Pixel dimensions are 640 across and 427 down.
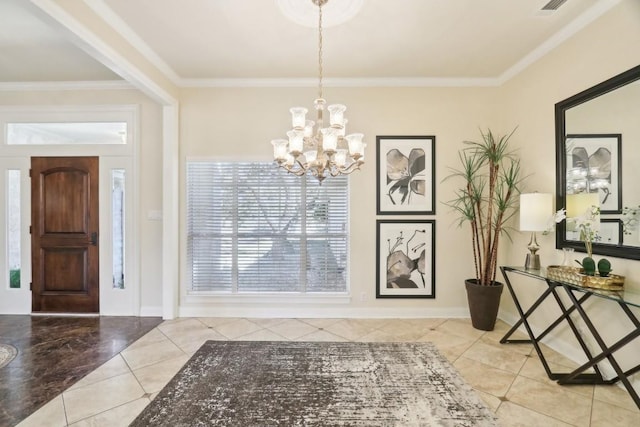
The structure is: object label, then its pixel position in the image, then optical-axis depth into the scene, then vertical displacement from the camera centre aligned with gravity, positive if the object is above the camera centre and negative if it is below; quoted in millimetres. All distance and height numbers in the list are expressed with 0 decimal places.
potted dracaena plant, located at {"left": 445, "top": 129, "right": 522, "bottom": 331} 3273 +103
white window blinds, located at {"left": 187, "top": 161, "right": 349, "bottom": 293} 3768 -247
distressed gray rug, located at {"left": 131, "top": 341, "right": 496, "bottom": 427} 1896 -1371
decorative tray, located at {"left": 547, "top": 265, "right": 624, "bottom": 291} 2086 -520
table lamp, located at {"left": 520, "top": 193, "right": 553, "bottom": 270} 2695 -5
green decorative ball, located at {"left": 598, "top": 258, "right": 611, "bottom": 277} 2129 -421
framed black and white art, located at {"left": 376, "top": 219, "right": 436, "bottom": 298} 3727 -610
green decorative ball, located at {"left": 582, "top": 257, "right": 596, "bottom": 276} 2217 -427
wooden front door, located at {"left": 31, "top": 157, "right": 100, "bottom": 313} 3832 -293
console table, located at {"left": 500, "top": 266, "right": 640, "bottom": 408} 1918 -960
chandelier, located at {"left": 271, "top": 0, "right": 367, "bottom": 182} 1988 +478
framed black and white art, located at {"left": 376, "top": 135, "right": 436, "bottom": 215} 3717 +513
